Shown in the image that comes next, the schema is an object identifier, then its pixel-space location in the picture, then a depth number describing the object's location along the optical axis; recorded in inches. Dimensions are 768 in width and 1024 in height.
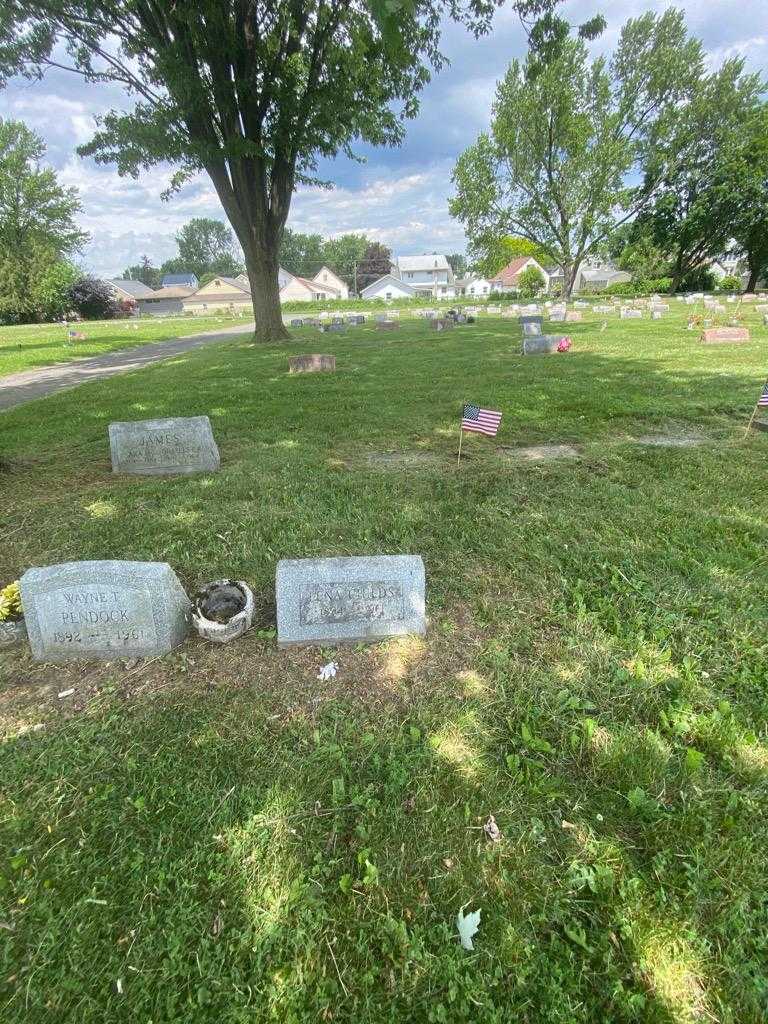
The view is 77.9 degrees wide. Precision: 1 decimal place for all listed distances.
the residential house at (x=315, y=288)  3176.7
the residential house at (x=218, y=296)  2960.1
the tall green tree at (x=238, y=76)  442.9
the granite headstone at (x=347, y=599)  106.0
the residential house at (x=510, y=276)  3024.1
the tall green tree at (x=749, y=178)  1489.9
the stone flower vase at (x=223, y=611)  108.0
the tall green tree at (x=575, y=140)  1432.1
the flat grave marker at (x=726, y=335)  535.2
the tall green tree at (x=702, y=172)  1526.8
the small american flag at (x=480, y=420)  182.1
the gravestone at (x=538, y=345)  517.3
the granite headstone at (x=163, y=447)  203.8
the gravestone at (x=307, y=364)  449.4
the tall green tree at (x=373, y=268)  4215.1
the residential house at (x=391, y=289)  3248.0
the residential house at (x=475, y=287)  3535.9
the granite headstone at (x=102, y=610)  100.2
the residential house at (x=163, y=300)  3201.3
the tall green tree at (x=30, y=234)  1684.3
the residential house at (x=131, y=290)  3147.1
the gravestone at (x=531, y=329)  631.2
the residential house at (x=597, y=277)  3198.8
